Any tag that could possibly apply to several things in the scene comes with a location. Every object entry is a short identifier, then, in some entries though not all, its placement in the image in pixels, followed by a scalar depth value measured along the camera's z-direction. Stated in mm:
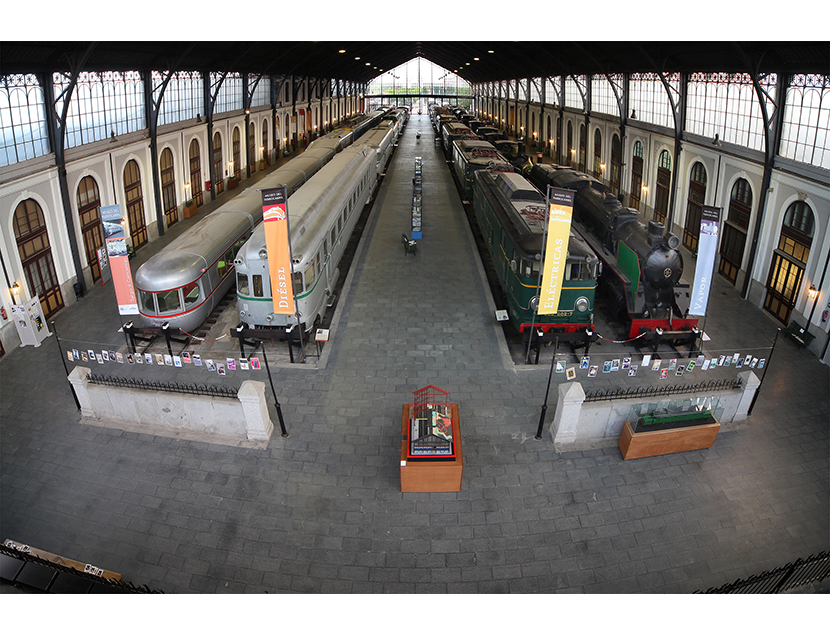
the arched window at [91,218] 19797
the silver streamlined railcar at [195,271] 15344
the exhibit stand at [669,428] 11773
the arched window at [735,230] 20094
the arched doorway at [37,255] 16469
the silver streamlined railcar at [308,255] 14859
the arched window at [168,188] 26562
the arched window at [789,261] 16781
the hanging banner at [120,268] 14867
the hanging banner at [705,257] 14203
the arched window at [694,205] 23297
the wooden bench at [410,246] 23889
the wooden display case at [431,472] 10688
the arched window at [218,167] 34144
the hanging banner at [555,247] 12539
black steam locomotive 15203
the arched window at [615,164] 33750
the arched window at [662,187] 26844
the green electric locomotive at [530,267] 14703
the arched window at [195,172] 30156
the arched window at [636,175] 30266
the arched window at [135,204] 23016
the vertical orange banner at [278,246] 12922
